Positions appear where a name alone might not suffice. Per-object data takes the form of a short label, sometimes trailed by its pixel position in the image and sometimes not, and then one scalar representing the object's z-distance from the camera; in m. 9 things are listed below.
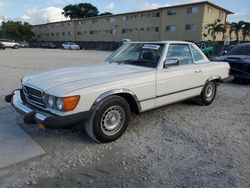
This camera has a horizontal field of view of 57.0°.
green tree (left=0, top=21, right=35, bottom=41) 60.75
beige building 34.66
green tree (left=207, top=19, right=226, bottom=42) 33.97
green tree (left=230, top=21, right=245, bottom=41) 35.00
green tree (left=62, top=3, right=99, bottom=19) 74.12
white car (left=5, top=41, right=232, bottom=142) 3.18
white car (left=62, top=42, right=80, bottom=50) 43.22
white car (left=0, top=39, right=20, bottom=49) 38.15
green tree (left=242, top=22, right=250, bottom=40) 34.52
